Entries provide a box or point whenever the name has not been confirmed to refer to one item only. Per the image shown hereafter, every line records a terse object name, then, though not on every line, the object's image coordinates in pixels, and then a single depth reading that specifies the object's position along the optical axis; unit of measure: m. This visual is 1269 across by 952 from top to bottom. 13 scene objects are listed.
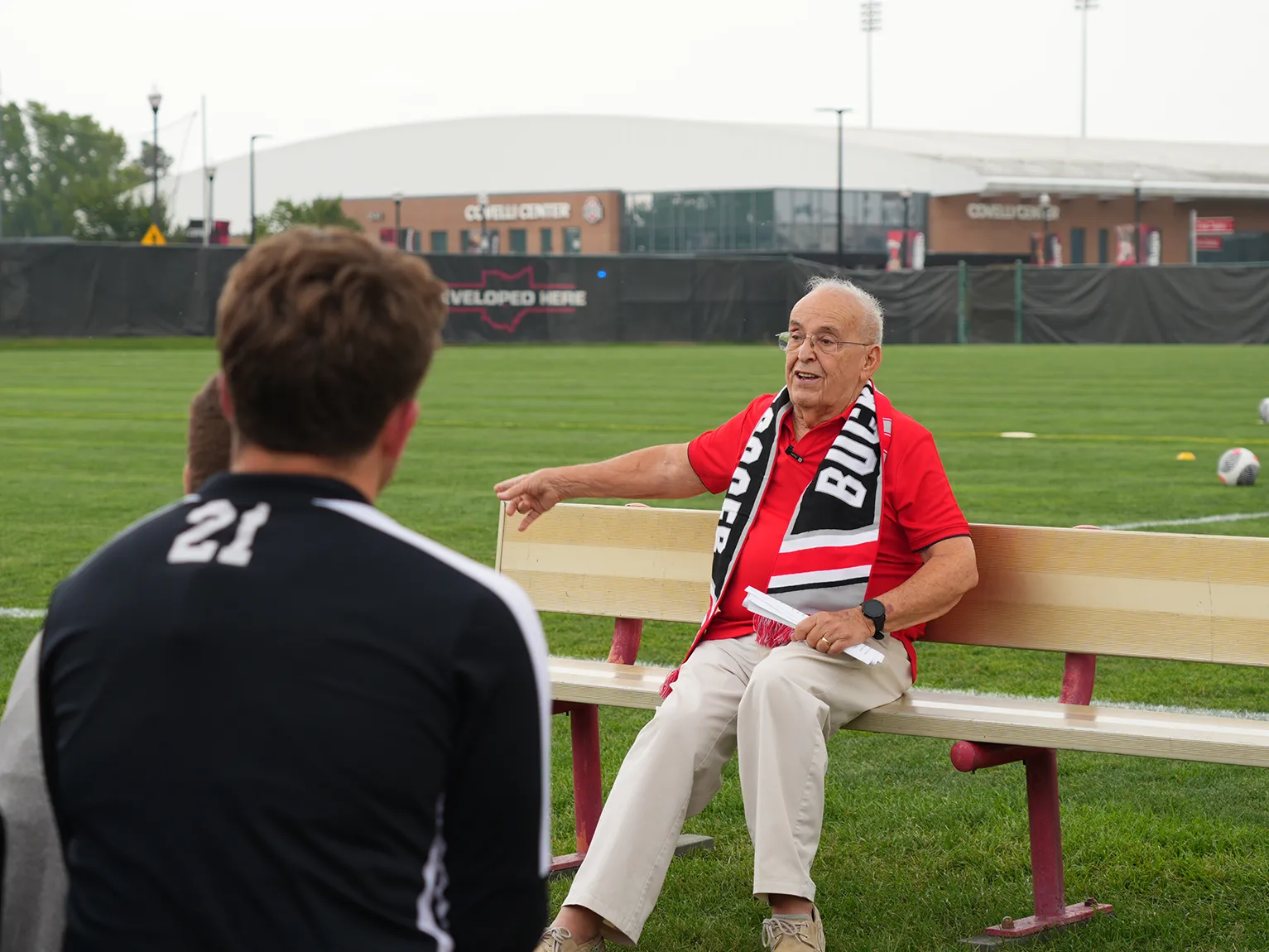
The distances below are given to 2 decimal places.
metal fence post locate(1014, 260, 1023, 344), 48.97
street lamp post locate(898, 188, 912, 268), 82.96
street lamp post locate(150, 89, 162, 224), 51.47
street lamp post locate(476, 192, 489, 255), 81.00
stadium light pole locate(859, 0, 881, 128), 117.25
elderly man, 3.77
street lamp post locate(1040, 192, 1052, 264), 77.63
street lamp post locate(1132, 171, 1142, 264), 81.51
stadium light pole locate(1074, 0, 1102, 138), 113.75
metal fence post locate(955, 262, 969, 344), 48.78
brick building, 90.50
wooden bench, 3.99
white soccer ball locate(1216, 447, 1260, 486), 12.62
